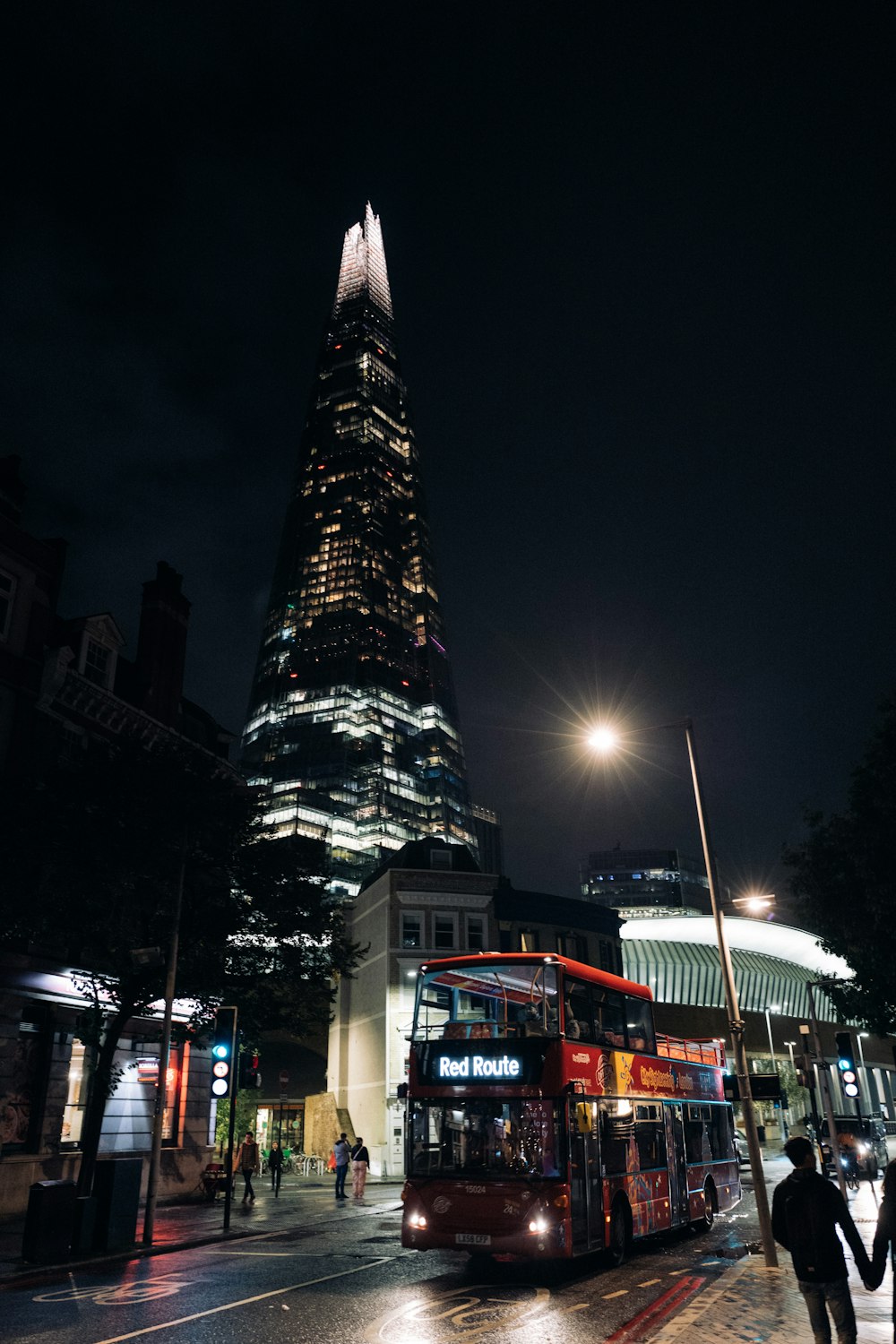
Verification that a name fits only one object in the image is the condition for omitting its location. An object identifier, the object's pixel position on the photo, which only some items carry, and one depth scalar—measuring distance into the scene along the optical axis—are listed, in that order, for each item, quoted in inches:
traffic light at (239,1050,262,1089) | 929.5
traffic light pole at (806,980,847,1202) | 924.4
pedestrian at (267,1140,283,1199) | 1215.3
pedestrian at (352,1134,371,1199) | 1114.1
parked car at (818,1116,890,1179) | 1077.1
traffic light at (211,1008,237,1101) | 807.7
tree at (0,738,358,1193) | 877.2
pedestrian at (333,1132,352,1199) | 1137.9
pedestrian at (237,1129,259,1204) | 1059.4
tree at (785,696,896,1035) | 1035.3
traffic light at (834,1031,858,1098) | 947.3
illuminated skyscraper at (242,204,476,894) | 6909.5
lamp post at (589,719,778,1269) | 563.1
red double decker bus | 533.6
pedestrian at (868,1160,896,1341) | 271.6
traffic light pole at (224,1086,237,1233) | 788.7
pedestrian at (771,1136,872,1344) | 287.4
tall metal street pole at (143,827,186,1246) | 732.7
